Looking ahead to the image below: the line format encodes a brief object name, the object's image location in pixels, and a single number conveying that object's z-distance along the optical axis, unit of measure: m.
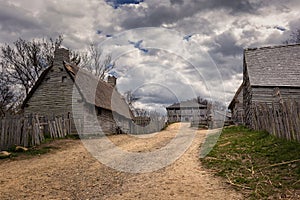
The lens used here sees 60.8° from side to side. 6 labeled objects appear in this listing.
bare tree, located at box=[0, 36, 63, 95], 33.47
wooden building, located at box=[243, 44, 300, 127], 17.55
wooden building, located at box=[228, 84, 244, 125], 32.59
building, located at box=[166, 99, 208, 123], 60.84
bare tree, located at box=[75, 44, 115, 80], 42.04
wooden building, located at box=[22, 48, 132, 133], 20.88
